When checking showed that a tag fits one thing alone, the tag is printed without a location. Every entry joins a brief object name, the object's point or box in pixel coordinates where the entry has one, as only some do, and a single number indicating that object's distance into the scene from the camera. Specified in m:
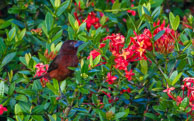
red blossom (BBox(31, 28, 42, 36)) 6.63
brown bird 6.20
